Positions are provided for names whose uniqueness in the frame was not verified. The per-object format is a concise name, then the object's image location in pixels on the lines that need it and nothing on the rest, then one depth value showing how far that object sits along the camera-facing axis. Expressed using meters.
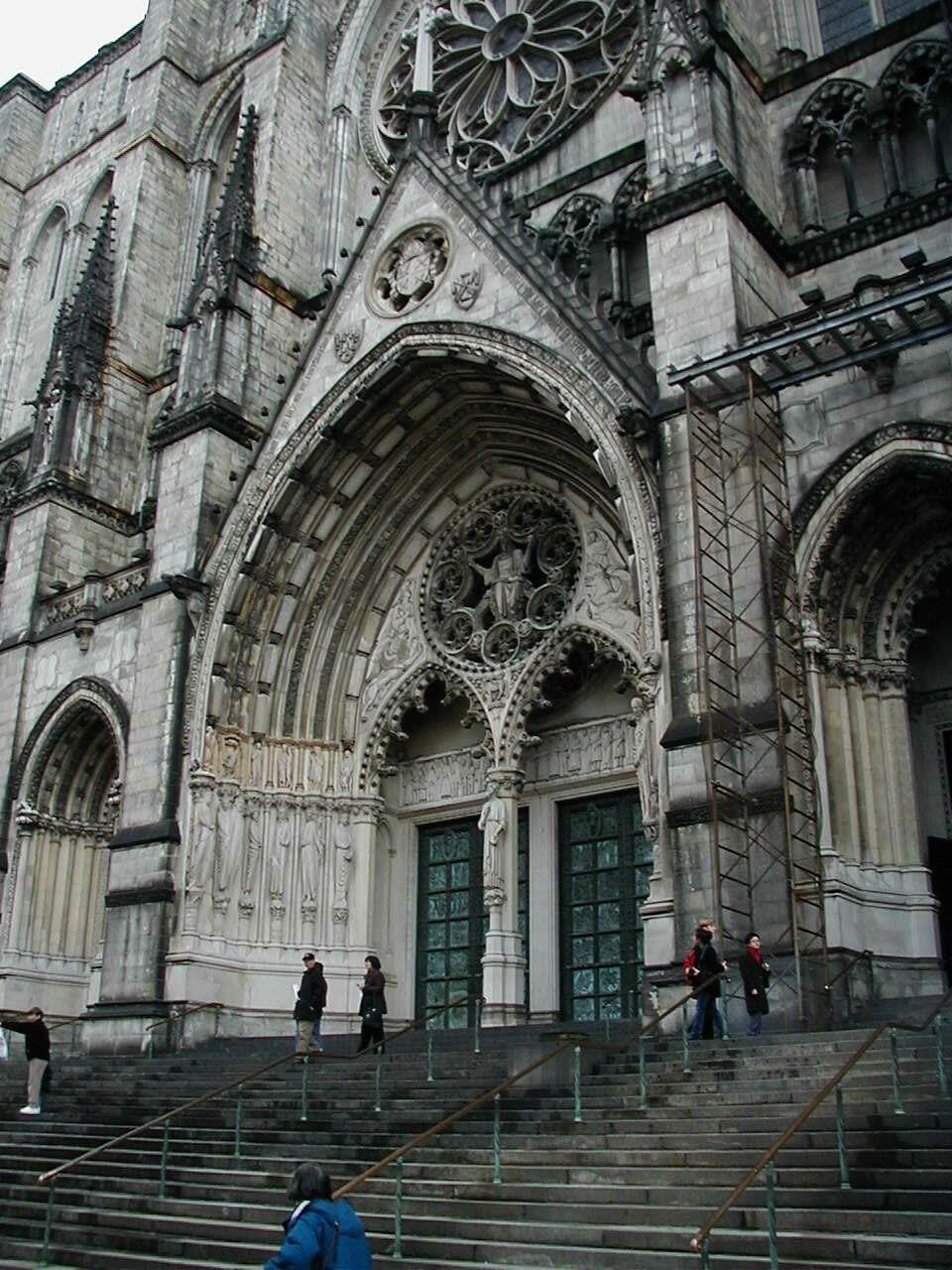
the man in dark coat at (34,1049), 12.73
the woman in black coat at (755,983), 11.32
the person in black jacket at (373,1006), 14.09
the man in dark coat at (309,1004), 14.38
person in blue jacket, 5.09
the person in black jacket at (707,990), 11.38
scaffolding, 12.61
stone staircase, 7.33
